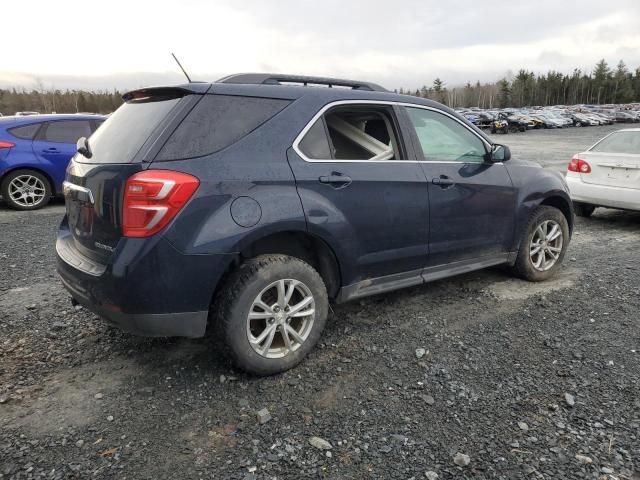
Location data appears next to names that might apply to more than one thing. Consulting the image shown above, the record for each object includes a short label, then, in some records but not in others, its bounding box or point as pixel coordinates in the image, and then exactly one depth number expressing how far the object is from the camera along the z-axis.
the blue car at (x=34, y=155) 7.99
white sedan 6.74
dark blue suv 2.58
